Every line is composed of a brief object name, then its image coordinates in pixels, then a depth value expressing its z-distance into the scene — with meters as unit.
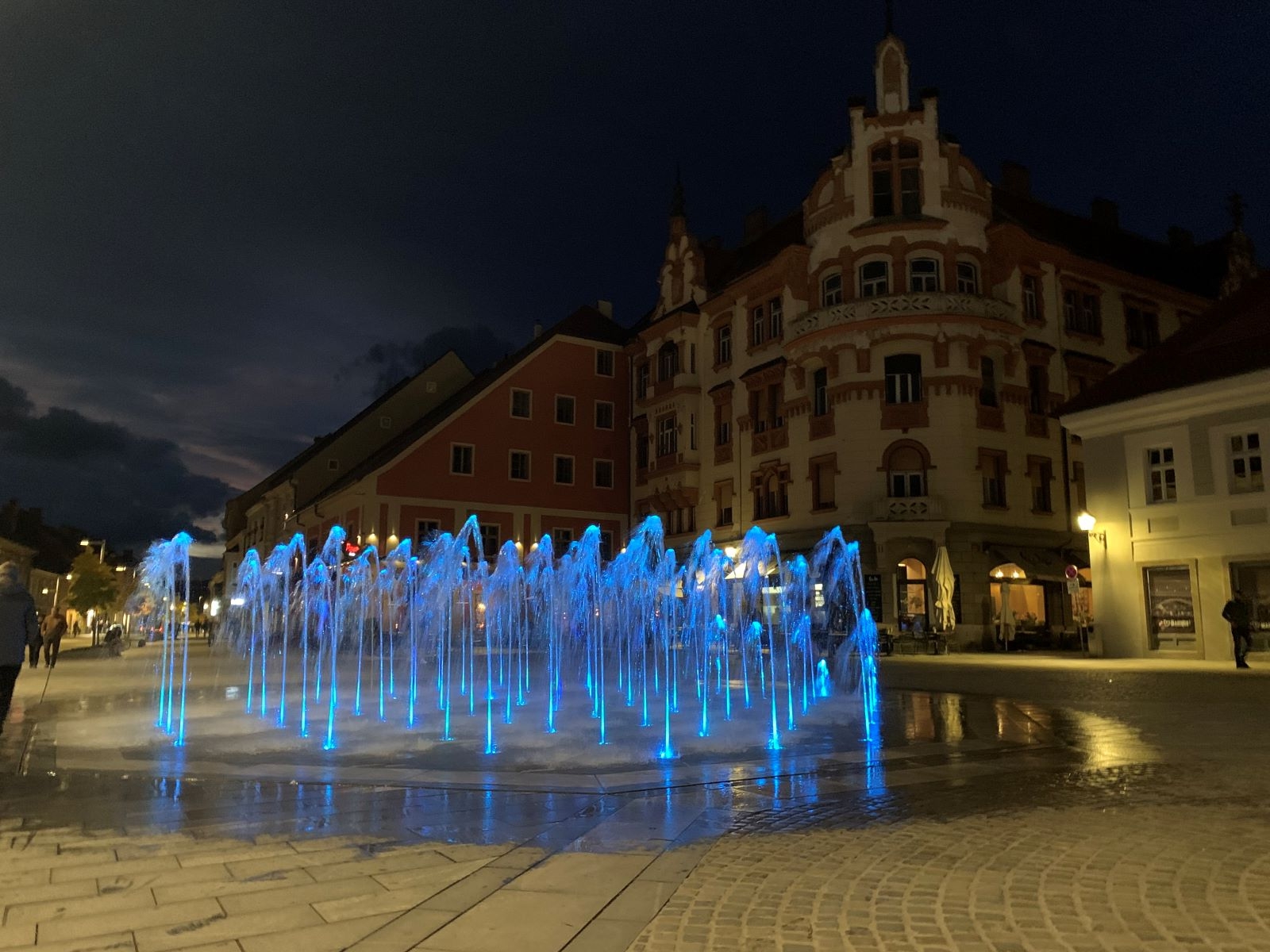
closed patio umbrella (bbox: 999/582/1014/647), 31.14
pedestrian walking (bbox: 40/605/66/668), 23.39
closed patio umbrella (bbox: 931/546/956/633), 30.20
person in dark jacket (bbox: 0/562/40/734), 9.52
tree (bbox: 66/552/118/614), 63.79
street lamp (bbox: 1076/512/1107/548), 26.38
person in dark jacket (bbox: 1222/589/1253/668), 21.70
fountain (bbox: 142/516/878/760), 14.20
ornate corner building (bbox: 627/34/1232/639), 32.72
